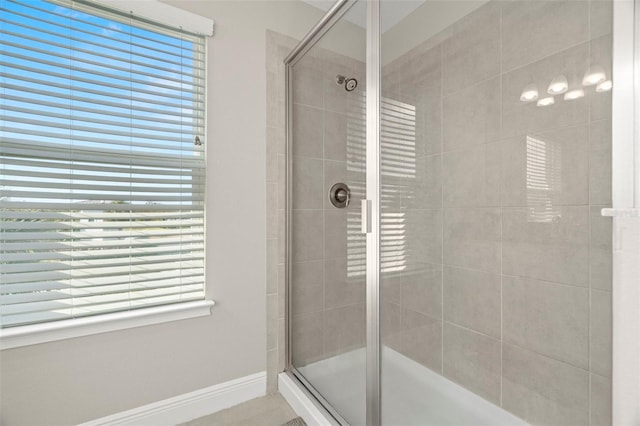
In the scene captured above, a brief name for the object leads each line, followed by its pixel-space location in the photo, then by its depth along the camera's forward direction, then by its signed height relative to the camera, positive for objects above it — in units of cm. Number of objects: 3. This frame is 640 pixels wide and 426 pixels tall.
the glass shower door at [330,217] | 123 -3
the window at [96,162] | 119 +22
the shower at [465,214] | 79 -1
